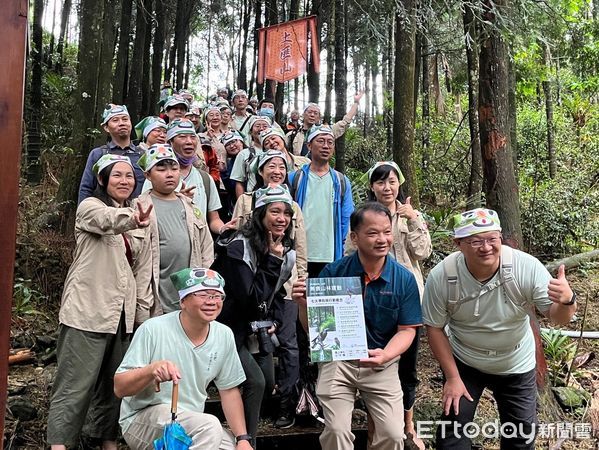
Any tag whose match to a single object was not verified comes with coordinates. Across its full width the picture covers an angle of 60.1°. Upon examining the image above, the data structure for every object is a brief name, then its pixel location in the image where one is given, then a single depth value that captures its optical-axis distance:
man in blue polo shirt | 3.43
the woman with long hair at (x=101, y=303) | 3.58
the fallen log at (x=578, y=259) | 8.69
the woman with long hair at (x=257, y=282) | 3.82
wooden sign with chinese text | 10.77
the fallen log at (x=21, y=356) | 5.42
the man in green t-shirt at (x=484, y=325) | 3.40
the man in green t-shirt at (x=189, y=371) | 3.06
